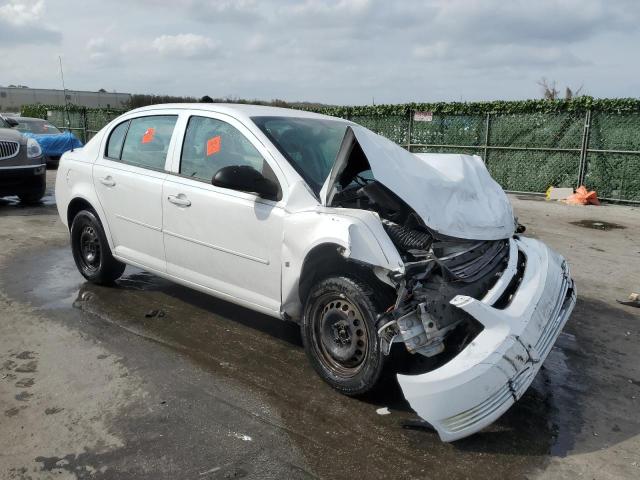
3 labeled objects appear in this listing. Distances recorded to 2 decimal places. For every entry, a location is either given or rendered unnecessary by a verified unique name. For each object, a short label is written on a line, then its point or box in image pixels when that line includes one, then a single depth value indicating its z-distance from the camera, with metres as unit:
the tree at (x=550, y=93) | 22.61
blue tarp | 17.55
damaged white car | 2.94
